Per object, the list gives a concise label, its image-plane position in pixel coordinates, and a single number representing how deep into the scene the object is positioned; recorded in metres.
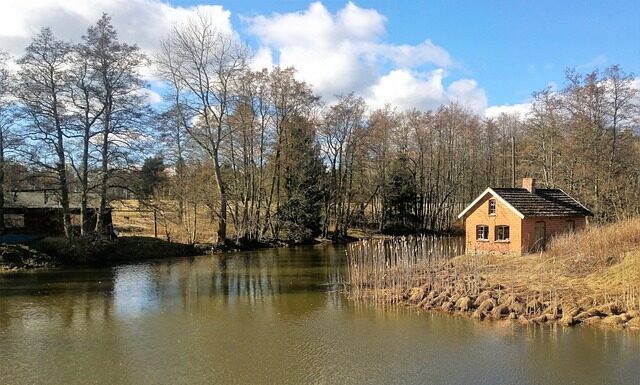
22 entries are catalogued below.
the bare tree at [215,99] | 35.03
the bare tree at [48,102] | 25.81
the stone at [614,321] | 13.02
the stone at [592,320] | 13.29
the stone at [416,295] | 16.23
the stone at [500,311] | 14.21
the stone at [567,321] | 13.28
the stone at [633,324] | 12.80
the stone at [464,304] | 14.84
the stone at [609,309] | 13.62
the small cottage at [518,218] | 23.81
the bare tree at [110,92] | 27.27
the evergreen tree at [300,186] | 39.66
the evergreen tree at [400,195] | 46.00
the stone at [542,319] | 13.65
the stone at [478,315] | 14.24
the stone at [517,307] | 14.20
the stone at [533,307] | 14.15
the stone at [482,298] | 14.95
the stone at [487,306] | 14.50
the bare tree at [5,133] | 26.11
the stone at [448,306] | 15.15
